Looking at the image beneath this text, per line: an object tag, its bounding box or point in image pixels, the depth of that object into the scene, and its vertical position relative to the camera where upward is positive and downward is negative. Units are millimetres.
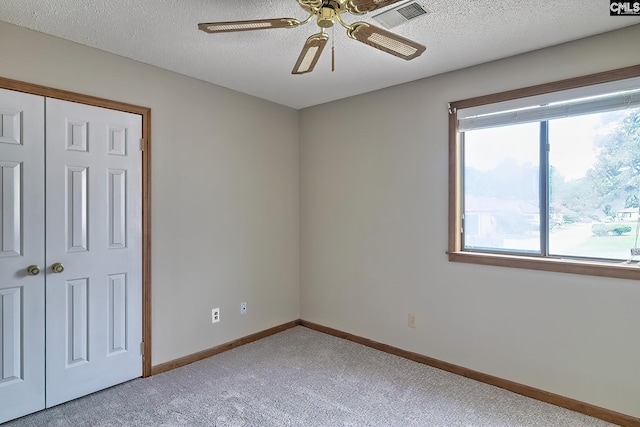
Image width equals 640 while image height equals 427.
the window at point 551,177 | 2244 +258
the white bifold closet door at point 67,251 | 2197 -269
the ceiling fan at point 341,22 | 1601 +869
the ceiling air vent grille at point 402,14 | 1921 +1122
